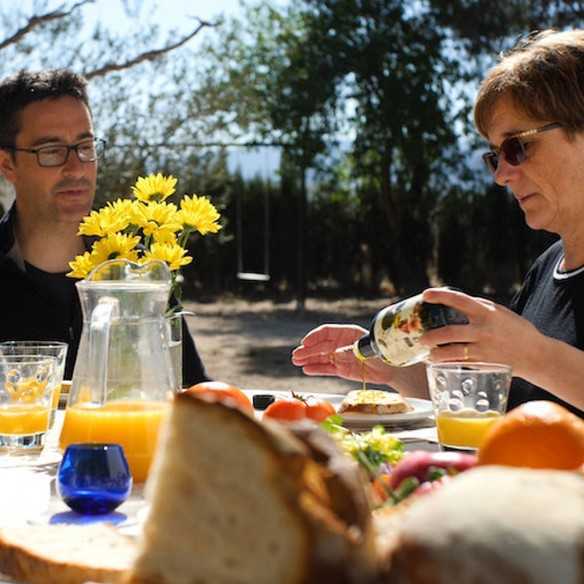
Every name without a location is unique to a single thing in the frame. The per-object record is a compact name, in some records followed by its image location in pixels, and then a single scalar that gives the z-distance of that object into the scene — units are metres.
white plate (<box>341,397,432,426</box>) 2.48
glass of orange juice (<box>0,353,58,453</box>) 2.12
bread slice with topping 2.54
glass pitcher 1.95
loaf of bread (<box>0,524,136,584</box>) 1.18
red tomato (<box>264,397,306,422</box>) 2.17
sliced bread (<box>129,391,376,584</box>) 0.72
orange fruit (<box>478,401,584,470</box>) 1.21
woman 2.77
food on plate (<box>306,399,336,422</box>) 2.28
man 3.71
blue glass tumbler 1.60
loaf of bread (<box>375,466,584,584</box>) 0.66
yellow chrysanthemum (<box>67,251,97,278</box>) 2.32
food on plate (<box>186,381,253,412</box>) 2.10
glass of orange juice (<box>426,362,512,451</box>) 2.03
